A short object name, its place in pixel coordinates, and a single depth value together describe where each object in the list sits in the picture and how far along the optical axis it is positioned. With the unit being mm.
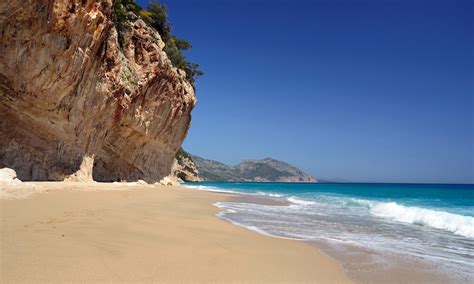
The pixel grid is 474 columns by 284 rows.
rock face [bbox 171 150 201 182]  86000
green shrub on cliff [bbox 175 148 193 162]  80825
